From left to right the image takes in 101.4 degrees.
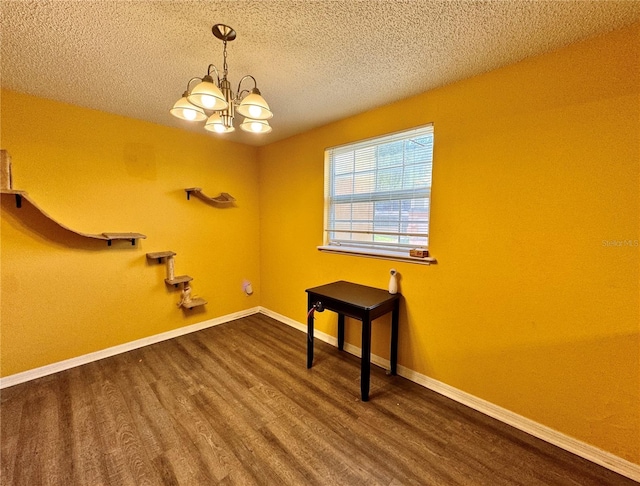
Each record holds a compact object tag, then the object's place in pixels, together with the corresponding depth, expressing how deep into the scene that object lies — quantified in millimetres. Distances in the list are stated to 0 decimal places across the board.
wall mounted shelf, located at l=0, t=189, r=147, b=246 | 1956
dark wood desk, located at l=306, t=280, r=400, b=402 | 1930
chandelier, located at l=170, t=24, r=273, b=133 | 1253
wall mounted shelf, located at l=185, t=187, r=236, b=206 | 3014
